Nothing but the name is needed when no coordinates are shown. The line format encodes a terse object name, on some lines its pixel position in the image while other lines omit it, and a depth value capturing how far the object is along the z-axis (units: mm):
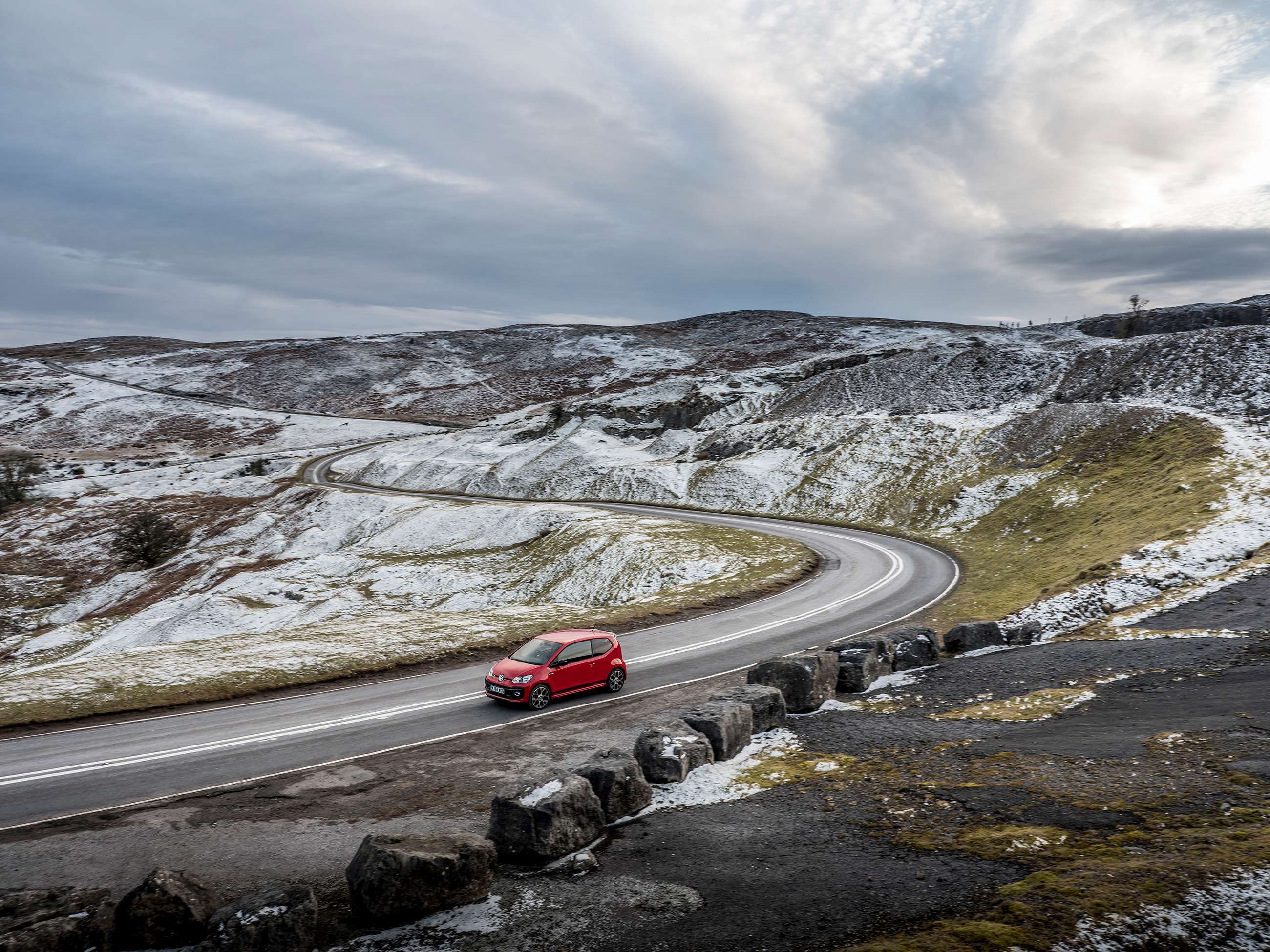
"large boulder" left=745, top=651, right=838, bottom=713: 16656
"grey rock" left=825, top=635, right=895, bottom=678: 18641
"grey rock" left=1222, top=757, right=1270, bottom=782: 10227
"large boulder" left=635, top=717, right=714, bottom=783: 12875
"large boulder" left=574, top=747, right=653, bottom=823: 11492
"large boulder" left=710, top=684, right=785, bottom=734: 15477
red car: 19297
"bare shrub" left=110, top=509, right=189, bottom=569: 62062
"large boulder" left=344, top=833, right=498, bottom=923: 8664
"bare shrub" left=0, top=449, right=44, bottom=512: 86250
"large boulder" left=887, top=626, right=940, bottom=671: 19328
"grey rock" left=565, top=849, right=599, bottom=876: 9938
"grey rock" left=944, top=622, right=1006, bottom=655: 20234
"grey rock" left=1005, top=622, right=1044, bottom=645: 20109
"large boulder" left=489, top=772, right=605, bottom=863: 10180
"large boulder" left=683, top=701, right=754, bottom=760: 13906
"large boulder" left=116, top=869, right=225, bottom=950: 8391
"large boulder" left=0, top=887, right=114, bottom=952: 7961
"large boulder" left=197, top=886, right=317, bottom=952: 7902
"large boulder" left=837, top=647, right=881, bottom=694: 17703
